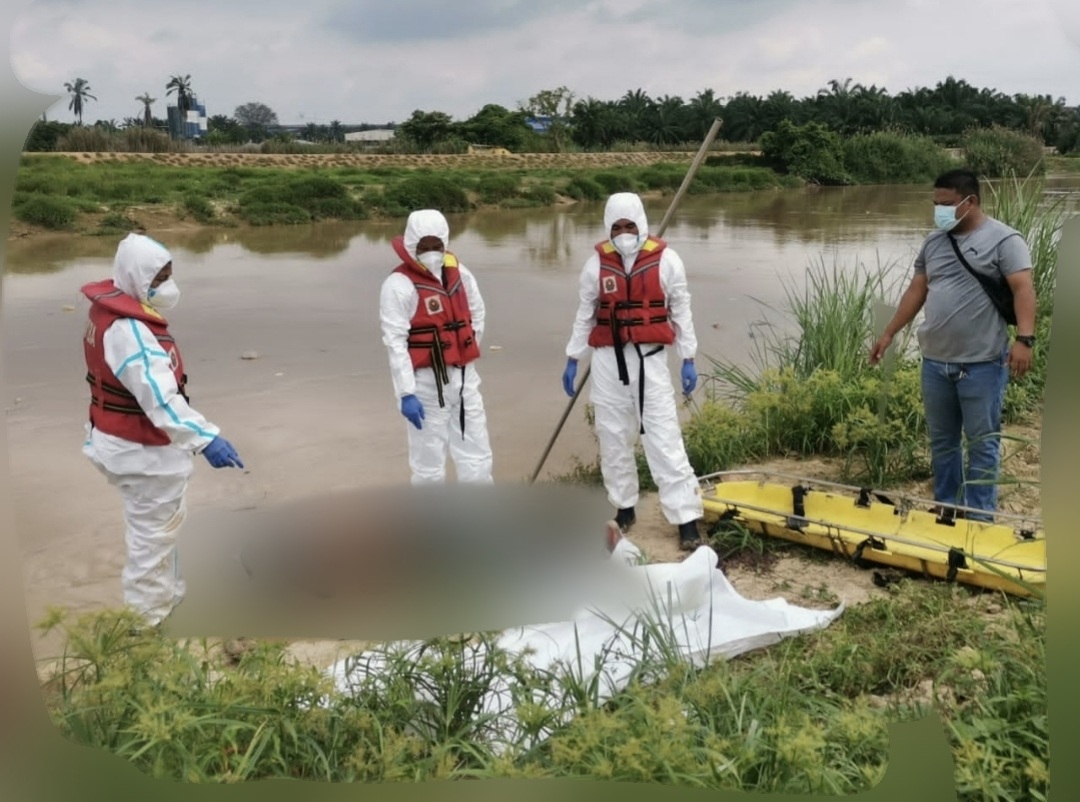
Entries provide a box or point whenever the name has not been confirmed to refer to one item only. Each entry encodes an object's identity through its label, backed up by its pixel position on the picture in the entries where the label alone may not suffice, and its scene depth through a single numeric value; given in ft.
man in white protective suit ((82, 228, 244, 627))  8.89
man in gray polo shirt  10.73
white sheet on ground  6.84
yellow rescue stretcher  10.36
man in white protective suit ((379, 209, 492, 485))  11.84
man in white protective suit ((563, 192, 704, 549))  12.36
